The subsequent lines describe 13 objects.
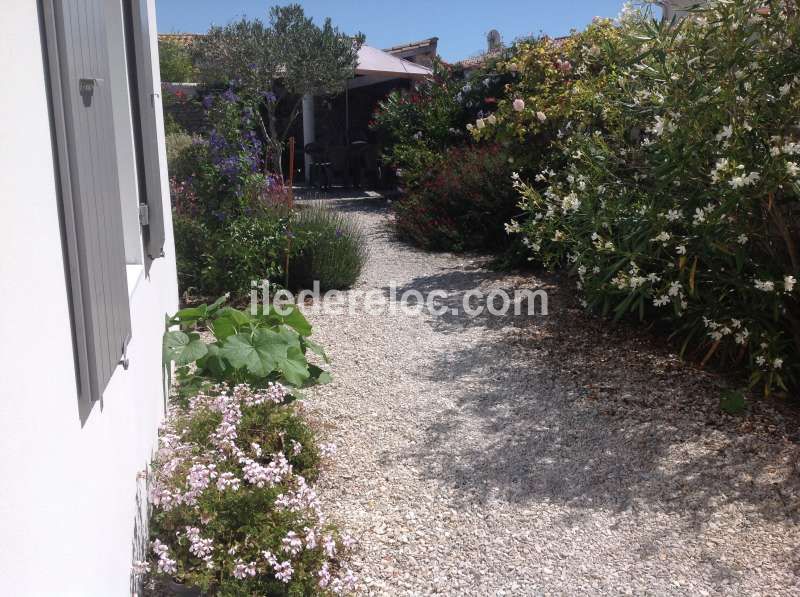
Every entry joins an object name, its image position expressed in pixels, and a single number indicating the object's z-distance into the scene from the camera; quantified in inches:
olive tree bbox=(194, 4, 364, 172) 566.9
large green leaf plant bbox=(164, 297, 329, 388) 161.0
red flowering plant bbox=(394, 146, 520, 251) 356.8
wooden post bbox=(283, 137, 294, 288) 267.3
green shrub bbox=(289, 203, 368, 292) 279.9
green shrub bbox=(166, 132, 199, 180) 269.3
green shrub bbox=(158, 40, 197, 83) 762.8
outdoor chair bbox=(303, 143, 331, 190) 619.2
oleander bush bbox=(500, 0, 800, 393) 151.3
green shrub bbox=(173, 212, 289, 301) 256.4
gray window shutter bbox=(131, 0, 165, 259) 146.8
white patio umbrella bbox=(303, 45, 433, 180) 609.0
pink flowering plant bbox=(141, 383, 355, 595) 101.2
